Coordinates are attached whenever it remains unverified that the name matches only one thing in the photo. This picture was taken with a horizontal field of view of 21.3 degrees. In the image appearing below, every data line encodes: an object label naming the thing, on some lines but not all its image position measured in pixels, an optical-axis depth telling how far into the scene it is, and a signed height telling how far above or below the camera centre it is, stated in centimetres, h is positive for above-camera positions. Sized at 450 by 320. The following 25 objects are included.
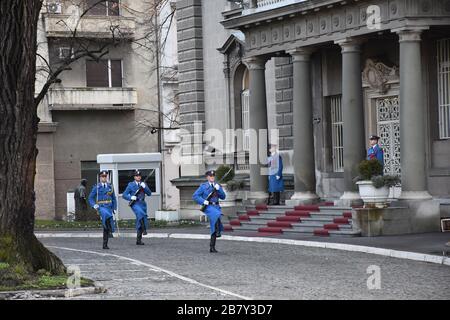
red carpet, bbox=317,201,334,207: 3200 -47
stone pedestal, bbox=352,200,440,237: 2806 -81
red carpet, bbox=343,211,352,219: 2958 -70
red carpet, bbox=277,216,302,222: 3129 -81
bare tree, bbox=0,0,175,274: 1881 +100
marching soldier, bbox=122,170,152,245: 2900 -13
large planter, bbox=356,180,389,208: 2838 -21
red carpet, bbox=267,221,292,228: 3122 -95
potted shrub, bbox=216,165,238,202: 3588 +22
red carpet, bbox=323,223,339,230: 2924 -97
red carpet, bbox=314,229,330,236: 2922 -111
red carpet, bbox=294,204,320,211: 3159 -53
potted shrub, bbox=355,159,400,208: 2822 +5
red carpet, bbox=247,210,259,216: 3356 -69
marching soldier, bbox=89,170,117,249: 2861 -13
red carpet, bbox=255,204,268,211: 3371 -53
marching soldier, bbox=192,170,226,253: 2581 -17
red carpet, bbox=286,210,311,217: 3148 -68
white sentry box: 4300 +82
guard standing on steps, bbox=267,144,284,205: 3403 +37
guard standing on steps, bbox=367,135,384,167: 2950 +85
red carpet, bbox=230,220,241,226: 3351 -95
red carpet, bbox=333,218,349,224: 2930 -84
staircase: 2934 -85
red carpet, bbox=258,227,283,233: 3098 -109
